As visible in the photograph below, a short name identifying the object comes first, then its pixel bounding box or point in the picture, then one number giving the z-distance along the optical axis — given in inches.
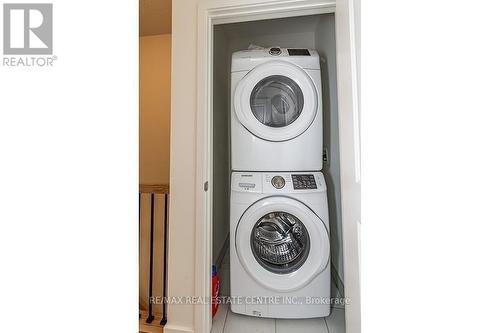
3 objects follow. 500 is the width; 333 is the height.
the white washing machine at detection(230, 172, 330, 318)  55.7
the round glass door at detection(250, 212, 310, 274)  59.1
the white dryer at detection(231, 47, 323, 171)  61.2
